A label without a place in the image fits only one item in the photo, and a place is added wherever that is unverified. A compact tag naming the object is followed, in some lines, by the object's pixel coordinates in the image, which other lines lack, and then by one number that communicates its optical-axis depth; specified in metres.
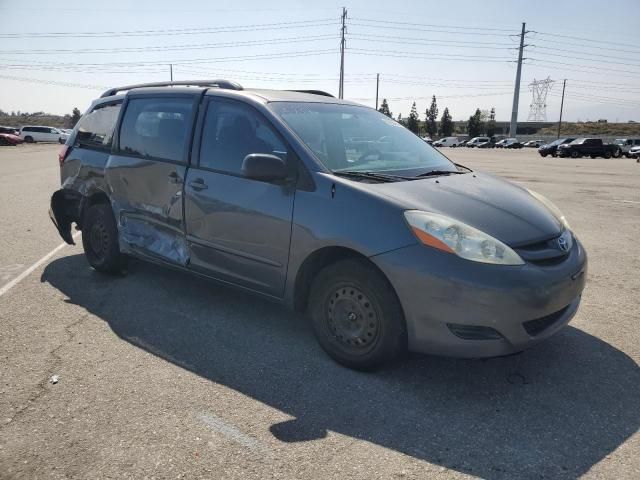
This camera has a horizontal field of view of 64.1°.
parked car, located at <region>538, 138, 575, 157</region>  42.47
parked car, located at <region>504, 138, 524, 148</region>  67.94
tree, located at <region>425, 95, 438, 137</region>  109.00
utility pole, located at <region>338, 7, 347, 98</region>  52.87
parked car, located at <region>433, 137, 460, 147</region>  76.05
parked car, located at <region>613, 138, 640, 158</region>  42.62
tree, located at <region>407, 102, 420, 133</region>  108.50
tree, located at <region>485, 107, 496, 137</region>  99.60
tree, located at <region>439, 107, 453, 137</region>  106.31
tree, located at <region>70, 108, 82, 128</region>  87.53
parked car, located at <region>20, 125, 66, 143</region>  50.69
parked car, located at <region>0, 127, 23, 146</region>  43.56
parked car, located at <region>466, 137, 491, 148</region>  72.06
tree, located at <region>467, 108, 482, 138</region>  100.00
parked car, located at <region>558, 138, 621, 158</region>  40.34
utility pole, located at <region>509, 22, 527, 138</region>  73.44
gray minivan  2.89
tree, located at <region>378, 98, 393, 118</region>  101.75
